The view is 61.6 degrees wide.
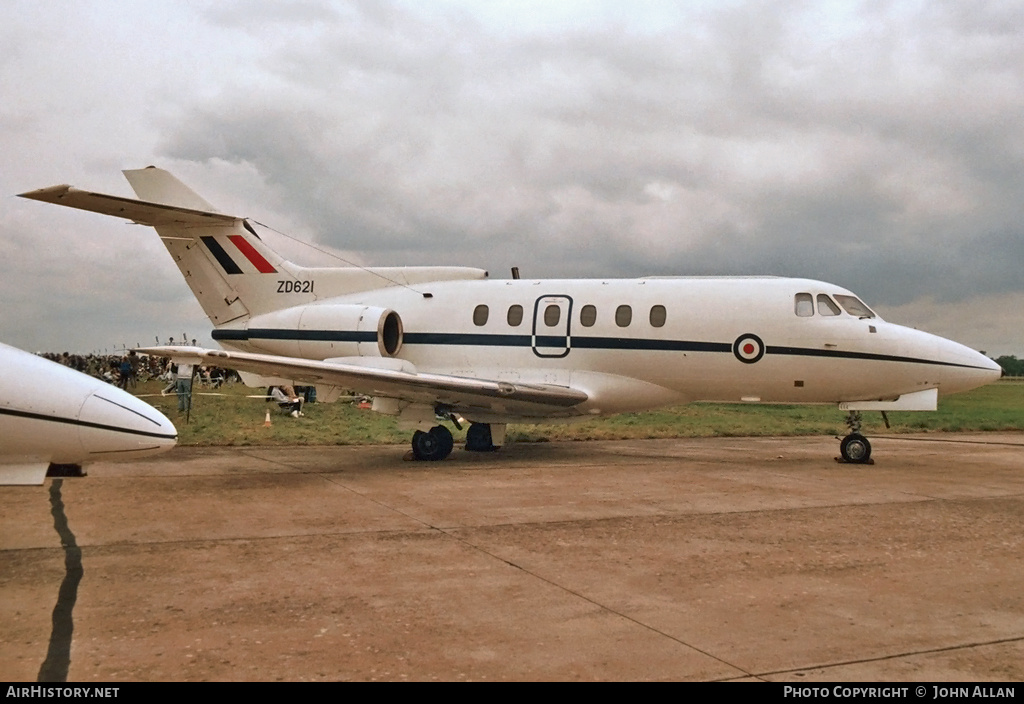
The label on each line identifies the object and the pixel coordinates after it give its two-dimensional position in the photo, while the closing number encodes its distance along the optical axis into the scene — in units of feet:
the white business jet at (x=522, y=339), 42.86
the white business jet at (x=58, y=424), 20.27
